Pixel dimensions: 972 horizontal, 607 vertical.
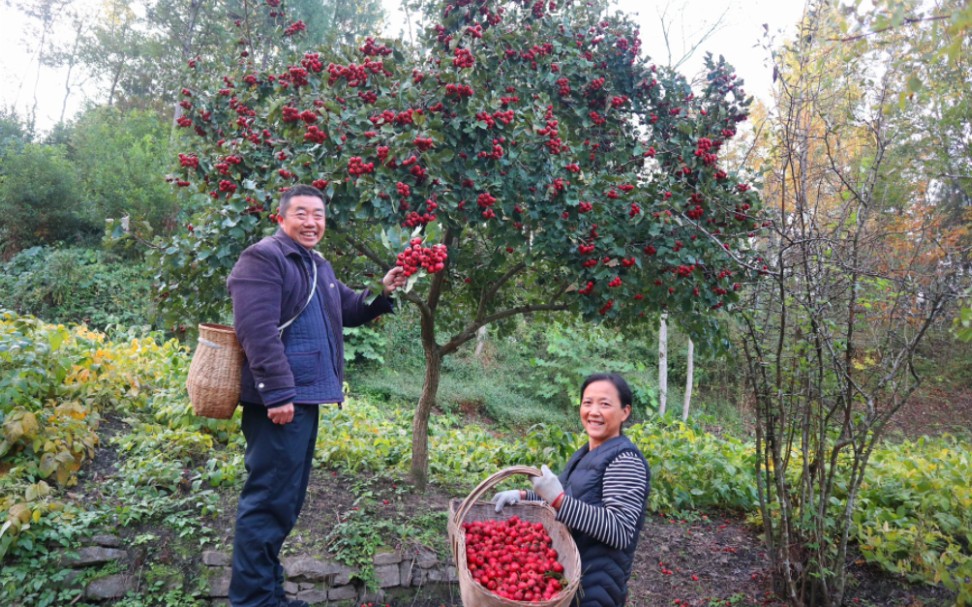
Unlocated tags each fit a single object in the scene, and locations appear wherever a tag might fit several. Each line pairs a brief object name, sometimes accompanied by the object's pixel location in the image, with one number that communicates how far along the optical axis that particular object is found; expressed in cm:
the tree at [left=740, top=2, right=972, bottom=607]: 269
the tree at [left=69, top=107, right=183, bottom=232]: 1081
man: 219
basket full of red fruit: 176
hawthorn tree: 269
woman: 182
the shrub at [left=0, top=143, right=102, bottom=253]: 1089
